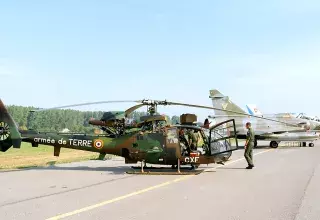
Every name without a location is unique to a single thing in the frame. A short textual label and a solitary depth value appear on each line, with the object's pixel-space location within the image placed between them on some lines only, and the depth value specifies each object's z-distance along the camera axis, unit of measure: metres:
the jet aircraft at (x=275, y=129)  35.38
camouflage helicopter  13.95
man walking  15.52
